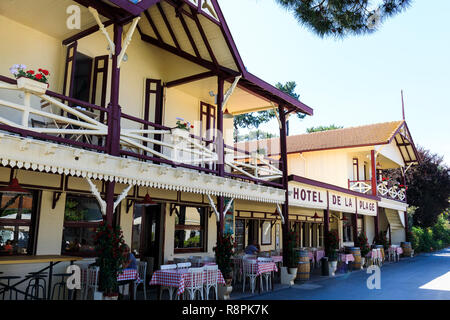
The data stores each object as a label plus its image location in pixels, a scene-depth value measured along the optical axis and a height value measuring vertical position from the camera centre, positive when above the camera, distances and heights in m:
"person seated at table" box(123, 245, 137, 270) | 8.07 -0.78
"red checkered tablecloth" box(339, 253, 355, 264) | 15.93 -1.19
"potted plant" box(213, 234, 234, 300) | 9.87 -0.89
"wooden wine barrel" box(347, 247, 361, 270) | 17.11 -1.14
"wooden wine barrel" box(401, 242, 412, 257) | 24.28 -1.19
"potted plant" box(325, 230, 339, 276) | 15.00 -0.75
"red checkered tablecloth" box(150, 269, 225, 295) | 8.05 -1.10
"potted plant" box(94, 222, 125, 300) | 7.09 -0.62
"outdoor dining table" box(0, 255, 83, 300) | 6.45 -0.61
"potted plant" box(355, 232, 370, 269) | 17.78 -0.72
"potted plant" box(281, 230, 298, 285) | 12.70 -1.20
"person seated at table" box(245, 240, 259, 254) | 13.84 -0.80
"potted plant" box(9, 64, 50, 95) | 6.23 +2.34
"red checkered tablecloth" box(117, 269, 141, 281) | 7.94 -1.02
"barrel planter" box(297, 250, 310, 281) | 13.22 -1.36
